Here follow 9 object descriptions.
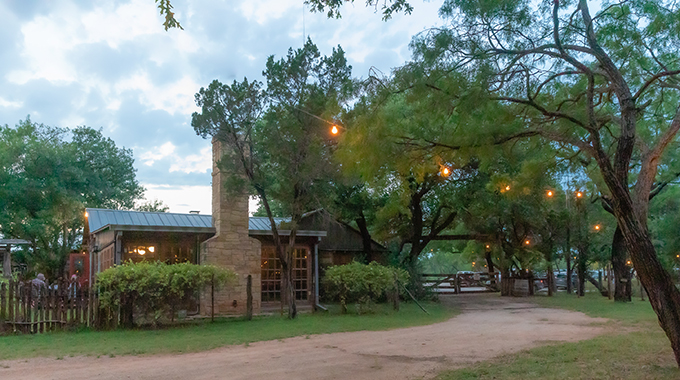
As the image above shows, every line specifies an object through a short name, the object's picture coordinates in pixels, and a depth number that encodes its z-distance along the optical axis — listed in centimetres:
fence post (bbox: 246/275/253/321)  1342
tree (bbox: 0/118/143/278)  2720
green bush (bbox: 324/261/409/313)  1457
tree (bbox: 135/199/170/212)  3746
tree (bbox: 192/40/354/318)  1262
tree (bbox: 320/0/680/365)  668
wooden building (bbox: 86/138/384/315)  1434
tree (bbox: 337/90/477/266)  738
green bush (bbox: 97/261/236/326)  1121
